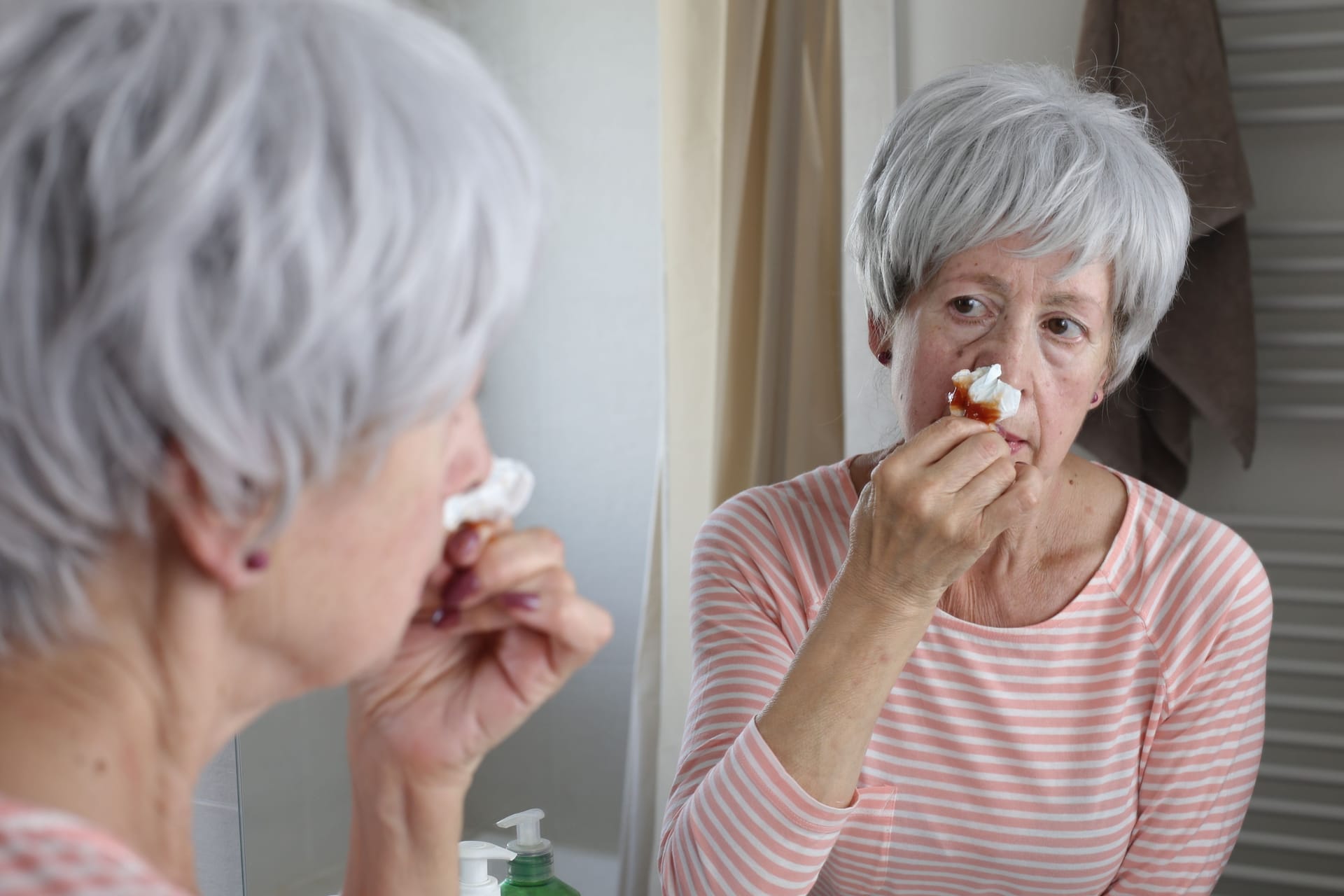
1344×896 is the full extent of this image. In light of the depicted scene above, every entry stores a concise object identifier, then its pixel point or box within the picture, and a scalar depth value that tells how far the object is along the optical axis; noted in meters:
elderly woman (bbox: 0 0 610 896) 0.52
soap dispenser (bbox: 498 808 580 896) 1.15
